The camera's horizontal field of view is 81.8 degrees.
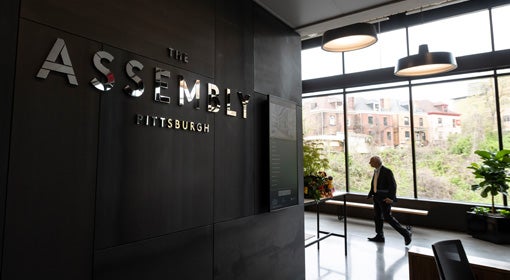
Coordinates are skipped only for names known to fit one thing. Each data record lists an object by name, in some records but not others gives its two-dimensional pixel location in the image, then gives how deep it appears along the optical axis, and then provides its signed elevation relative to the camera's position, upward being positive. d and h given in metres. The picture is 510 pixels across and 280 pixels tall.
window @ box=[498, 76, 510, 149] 6.47 +1.15
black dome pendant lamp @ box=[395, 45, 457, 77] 4.35 +1.46
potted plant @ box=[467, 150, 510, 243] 5.65 -0.76
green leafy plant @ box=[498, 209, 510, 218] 5.73 -1.09
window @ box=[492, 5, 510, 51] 6.46 +2.92
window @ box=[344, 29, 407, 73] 7.88 +2.87
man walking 5.68 -0.80
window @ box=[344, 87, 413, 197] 7.82 +0.43
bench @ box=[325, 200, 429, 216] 6.59 -1.22
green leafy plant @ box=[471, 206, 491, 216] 6.01 -1.10
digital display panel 3.05 +0.04
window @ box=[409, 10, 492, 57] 6.74 +3.00
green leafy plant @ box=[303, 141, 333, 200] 4.36 -0.27
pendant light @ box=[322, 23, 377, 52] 3.08 +1.33
